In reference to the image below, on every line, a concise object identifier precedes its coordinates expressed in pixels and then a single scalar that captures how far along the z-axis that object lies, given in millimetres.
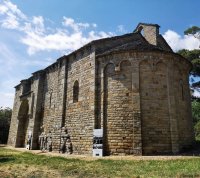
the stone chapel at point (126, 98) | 12523
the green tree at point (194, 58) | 24239
